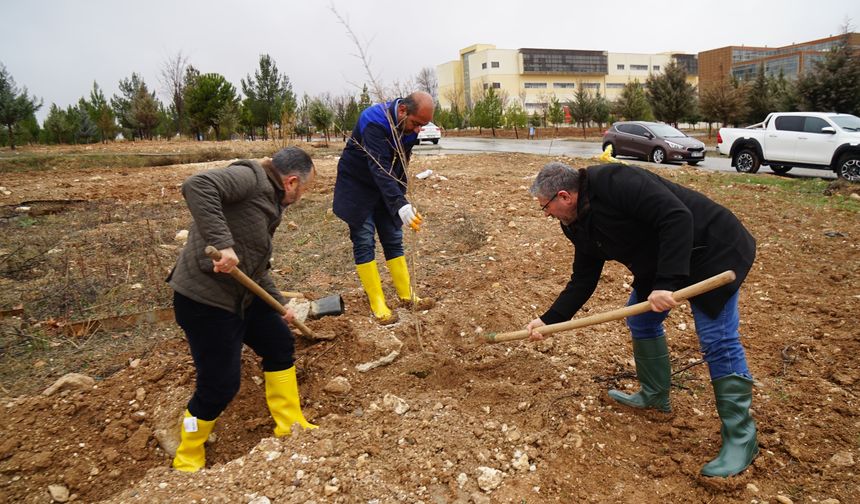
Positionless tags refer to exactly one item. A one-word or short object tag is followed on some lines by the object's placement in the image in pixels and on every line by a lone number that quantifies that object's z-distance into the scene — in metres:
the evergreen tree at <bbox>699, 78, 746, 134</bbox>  25.19
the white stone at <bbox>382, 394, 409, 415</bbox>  2.97
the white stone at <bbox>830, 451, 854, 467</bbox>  2.35
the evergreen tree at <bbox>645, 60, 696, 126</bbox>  26.88
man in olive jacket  2.33
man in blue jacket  3.71
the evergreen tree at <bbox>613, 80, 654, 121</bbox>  30.58
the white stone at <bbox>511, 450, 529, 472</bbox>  2.50
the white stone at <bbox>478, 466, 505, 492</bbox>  2.38
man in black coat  2.28
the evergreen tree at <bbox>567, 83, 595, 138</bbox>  32.56
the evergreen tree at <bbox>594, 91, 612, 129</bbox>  32.94
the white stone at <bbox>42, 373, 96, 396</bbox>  3.17
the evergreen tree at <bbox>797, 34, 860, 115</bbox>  19.20
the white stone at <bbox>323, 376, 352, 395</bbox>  3.30
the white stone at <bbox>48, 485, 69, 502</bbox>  2.61
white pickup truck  10.98
